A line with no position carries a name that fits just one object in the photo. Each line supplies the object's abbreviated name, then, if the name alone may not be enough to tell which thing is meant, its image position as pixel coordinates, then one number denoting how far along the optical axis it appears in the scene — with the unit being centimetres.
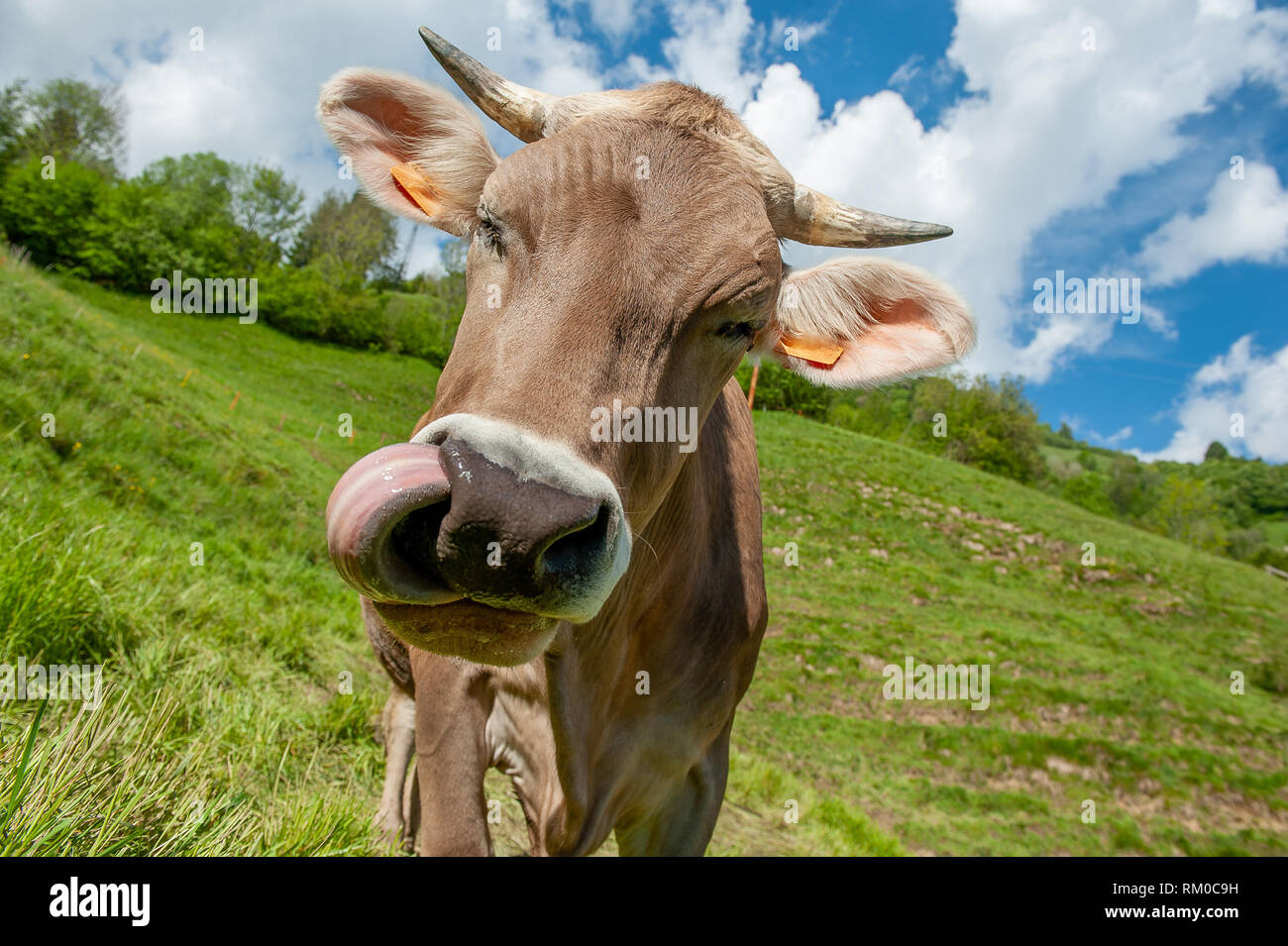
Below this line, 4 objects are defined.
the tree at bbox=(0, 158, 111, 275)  4025
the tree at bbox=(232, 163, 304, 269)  5934
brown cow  161
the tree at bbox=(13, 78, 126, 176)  5456
